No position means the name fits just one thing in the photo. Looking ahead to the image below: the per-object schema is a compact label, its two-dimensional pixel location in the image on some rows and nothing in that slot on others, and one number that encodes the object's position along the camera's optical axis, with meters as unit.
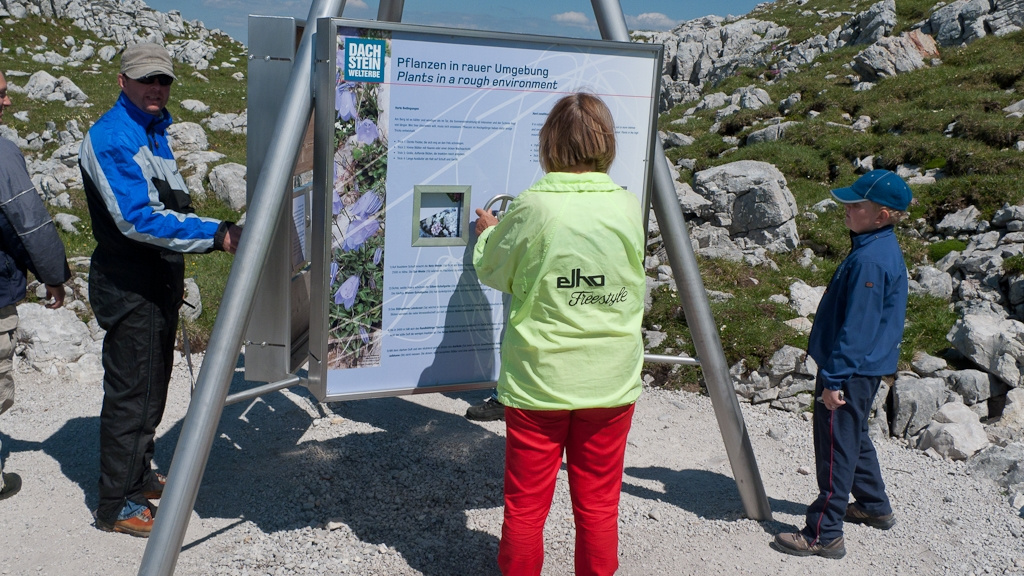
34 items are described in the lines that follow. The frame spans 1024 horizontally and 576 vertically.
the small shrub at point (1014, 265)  7.47
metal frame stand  3.10
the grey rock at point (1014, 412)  5.62
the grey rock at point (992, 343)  5.90
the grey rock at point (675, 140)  15.81
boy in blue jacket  3.75
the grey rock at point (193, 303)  7.11
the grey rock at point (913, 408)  5.57
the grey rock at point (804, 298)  7.46
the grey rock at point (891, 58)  18.53
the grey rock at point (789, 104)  16.86
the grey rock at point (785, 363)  6.17
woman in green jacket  2.92
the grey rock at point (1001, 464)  4.77
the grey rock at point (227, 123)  18.79
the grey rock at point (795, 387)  6.10
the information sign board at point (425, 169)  3.25
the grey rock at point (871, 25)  26.11
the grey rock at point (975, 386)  5.88
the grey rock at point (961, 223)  9.23
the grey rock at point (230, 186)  11.70
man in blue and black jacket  3.51
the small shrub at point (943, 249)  8.79
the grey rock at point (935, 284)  7.78
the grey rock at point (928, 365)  6.22
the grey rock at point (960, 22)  21.31
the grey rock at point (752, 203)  9.62
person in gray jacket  3.84
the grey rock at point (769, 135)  14.48
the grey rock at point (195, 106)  20.79
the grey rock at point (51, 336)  6.16
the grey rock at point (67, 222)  9.69
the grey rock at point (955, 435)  5.16
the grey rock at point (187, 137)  15.53
